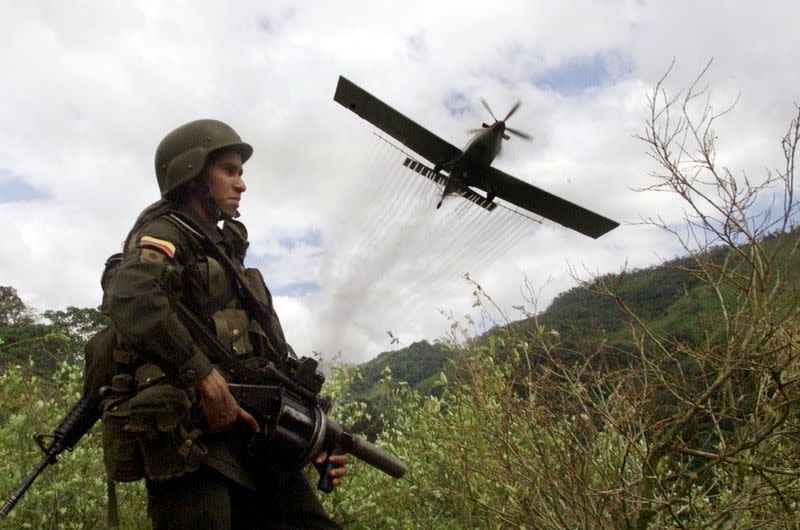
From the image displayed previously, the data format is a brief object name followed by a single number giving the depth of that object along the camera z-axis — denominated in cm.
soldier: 270
